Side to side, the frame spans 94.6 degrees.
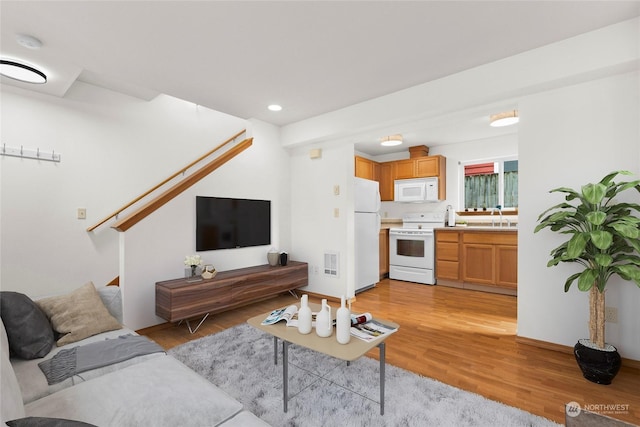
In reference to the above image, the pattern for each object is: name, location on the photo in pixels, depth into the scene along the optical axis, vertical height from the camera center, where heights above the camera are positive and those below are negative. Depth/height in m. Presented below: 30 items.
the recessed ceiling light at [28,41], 2.16 +1.27
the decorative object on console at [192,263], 3.25 -0.56
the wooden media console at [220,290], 2.91 -0.87
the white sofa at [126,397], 1.18 -0.83
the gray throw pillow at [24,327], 1.69 -0.68
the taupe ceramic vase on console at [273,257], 4.14 -0.63
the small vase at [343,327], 1.72 -0.67
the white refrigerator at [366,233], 4.55 -0.33
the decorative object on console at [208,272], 3.27 -0.67
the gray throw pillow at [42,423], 0.79 -0.57
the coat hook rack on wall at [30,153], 2.93 +0.60
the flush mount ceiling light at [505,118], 3.45 +1.13
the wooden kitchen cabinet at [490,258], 4.29 -0.68
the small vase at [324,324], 1.82 -0.69
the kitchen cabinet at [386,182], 5.94 +0.64
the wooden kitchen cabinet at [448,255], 4.83 -0.69
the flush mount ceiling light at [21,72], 2.47 +1.21
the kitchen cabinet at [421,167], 5.43 +0.87
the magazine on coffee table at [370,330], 1.81 -0.76
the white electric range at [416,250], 5.05 -0.66
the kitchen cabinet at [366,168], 5.32 +0.85
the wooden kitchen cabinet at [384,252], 5.48 -0.74
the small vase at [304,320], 1.88 -0.69
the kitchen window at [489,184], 5.12 +0.52
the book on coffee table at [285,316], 2.06 -0.76
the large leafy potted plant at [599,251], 1.97 -0.28
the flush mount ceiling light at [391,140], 4.75 +1.18
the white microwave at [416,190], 5.43 +0.44
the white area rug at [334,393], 1.71 -1.20
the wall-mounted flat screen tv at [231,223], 3.59 -0.14
